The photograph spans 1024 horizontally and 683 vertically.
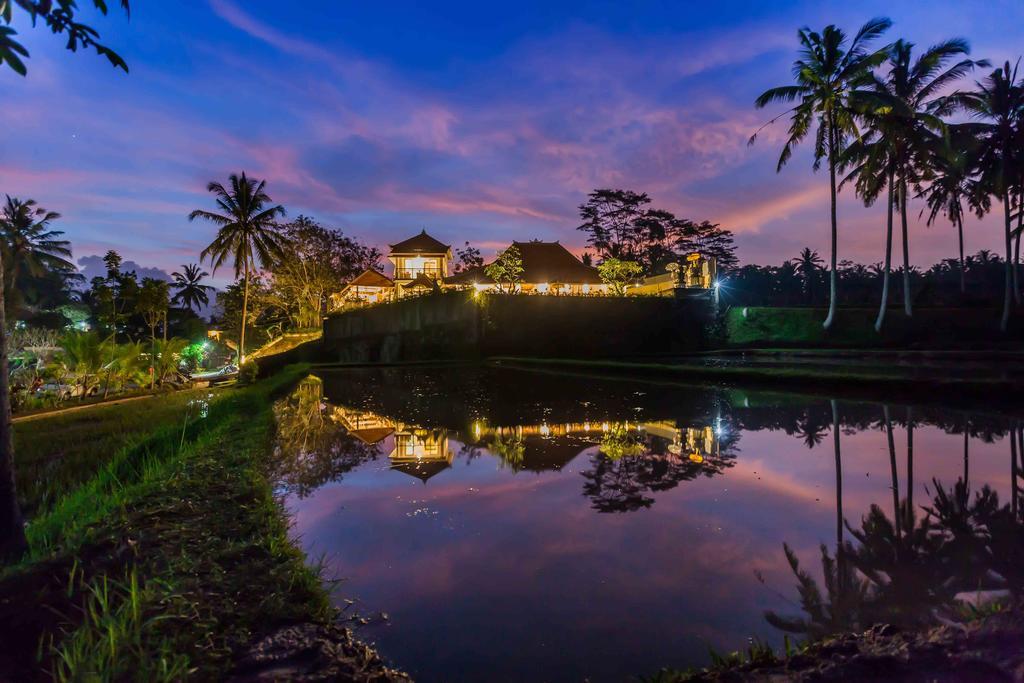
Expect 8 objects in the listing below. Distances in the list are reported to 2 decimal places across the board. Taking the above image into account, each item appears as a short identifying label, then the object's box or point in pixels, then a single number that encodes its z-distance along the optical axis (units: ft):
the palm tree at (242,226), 94.84
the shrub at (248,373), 71.05
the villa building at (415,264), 138.51
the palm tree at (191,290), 195.62
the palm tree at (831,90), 66.74
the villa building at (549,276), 122.72
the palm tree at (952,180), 71.91
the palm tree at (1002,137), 75.51
